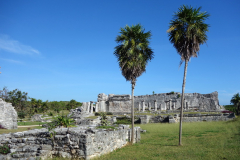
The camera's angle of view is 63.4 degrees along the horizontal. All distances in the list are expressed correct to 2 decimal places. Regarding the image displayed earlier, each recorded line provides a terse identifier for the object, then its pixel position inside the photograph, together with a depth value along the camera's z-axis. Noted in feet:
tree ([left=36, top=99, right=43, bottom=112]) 163.01
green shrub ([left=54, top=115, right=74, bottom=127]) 27.89
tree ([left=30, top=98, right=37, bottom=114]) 157.77
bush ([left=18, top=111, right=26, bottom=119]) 101.83
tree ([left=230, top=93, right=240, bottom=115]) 113.39
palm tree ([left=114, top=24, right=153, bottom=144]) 38.01
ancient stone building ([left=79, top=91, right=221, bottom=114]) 135.80
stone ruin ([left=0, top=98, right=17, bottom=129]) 50.26
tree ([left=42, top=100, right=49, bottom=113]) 162.97
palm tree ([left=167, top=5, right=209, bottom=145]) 32.53
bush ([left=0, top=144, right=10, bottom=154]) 23.34
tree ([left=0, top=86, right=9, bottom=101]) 113.93
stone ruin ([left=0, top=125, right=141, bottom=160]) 22.11
